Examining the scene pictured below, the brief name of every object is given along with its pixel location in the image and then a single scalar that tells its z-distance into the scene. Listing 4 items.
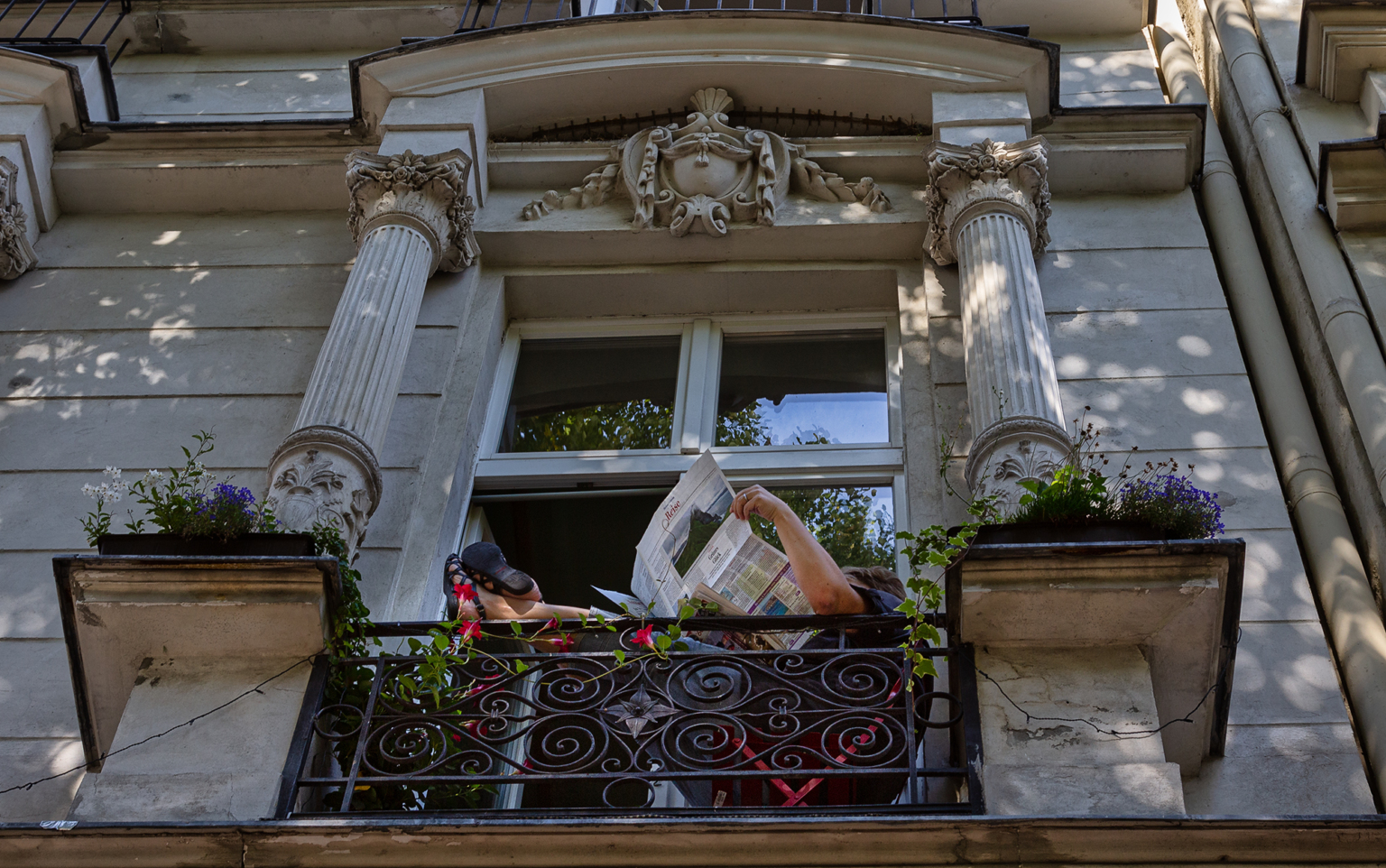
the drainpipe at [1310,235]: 6.44
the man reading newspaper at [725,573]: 5.23
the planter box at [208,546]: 5.06
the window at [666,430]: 6.81
